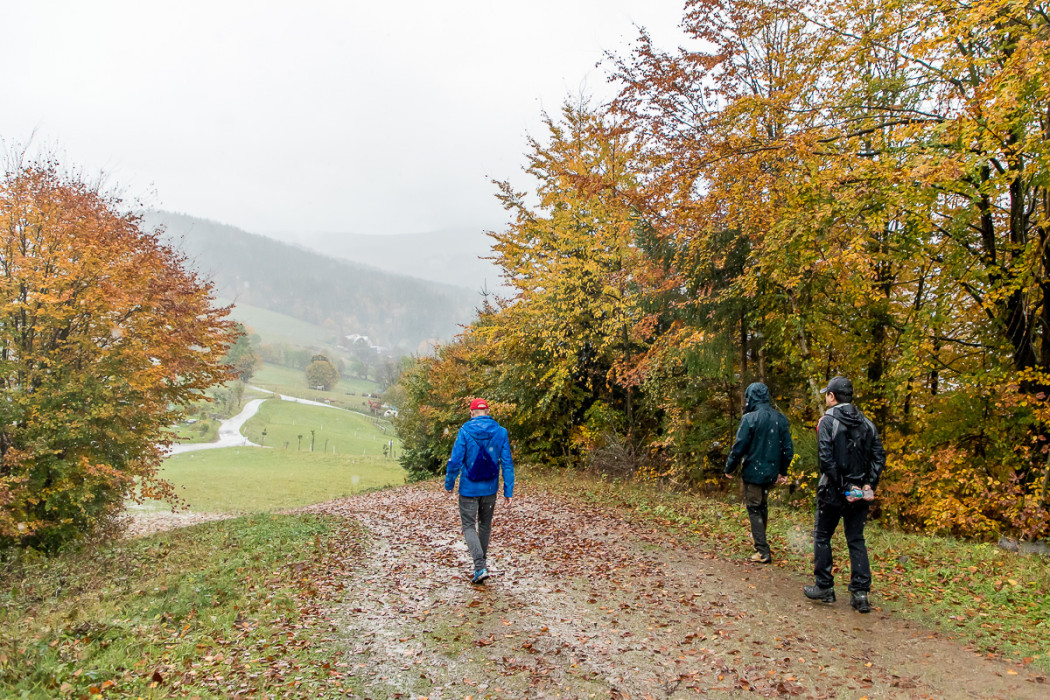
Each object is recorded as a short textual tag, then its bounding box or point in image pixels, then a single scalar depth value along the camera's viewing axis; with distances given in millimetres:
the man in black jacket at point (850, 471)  5512
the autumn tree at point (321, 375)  136250
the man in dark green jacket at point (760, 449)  6863
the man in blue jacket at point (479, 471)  6723
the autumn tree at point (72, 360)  12555
